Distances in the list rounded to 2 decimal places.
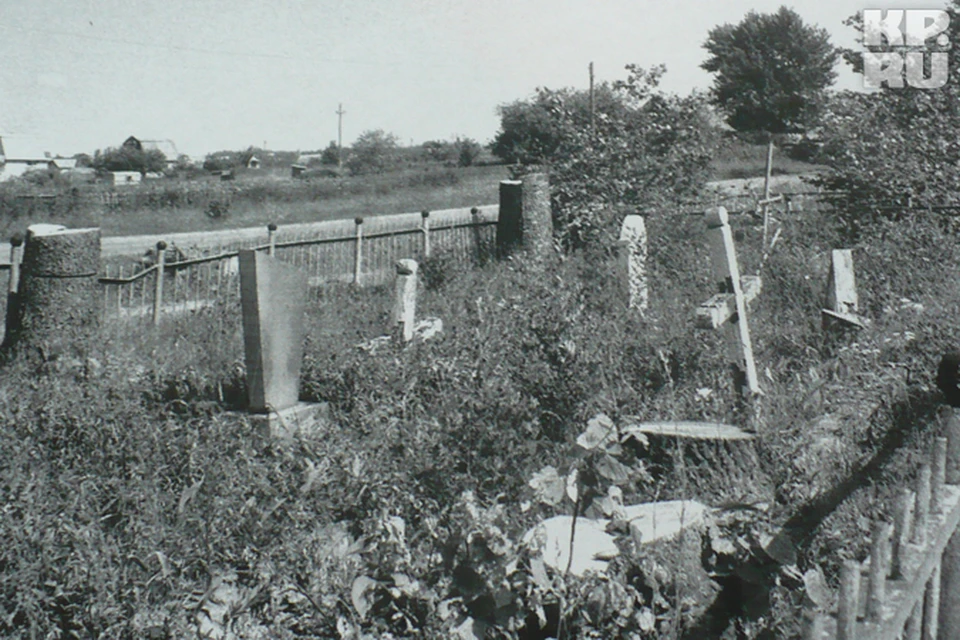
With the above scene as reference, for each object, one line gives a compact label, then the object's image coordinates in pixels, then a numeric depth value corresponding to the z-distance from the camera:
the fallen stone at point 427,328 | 7.35
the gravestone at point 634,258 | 8.03
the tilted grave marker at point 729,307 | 5.41
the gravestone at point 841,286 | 7.12
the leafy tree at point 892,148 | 11.09
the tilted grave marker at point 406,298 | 7.71
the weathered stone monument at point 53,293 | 7.38
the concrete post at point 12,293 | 7.58
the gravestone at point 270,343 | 6.18
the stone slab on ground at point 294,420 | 5.64
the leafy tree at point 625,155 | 13.82
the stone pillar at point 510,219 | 13.47
